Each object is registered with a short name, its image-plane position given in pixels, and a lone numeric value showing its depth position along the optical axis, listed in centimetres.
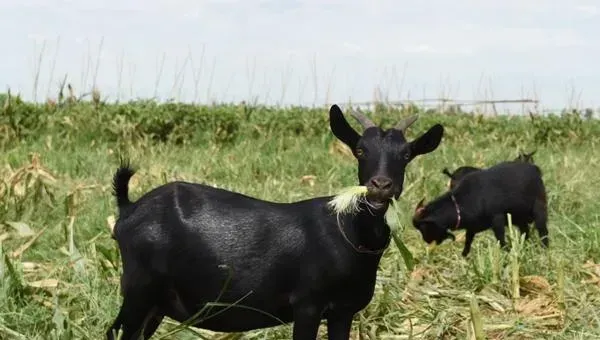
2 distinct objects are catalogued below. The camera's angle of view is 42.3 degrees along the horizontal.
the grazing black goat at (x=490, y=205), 744
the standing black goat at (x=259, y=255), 319
